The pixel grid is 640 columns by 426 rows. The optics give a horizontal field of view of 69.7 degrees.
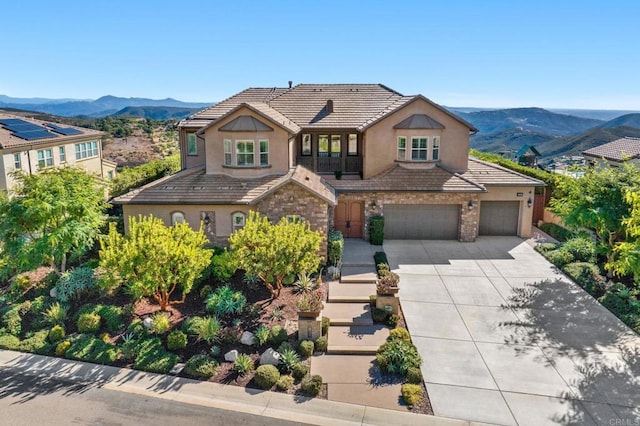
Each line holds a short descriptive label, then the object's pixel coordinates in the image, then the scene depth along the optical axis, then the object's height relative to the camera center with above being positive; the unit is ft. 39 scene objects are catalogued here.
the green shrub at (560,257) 69.36 -19.54
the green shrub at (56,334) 50.83 -23.09
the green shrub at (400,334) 48.19 -21.64
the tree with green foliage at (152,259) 49.34 -14.51
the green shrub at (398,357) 43.52 -22.01
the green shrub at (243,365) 44.29 -22.97
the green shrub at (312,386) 40.88 -22.87
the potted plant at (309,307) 48.03 -18.79
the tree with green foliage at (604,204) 59.47 -9.98
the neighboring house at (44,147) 102.01 -6.01
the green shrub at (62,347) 48.74 -23.54
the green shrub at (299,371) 43.16 -22.79
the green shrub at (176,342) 47.93 -22.36
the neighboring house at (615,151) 102.30 -5.25
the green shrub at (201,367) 43.98 -23.10
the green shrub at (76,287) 58.29 -20.70
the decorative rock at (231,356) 46.21 -22.92
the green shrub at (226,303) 53.88 -20.83
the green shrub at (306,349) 46.37 -22.20
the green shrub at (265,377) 42.22 -22.93
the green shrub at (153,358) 45.21 -23.21
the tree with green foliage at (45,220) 58.39 -12.61
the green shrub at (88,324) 51.88 -22.37
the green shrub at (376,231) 77.87 -17.51
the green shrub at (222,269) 60.64 -18.83
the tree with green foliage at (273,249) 52.11 -14.00
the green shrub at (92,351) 47.09 -23.43
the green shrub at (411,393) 39.34 -22.90
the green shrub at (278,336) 48.26 -21.85
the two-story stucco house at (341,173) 70.28 -8.07
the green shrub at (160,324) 50.21 -21.75
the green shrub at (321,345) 47.55 -22.33
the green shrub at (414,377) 41.96 -22.51
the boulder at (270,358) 45.02 -22.56
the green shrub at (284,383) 41.86 -23.25
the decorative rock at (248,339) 48.52 -22.30
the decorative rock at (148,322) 51.47 -22.02
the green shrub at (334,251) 67.92 -18.38
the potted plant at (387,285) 52.75 -18.03
